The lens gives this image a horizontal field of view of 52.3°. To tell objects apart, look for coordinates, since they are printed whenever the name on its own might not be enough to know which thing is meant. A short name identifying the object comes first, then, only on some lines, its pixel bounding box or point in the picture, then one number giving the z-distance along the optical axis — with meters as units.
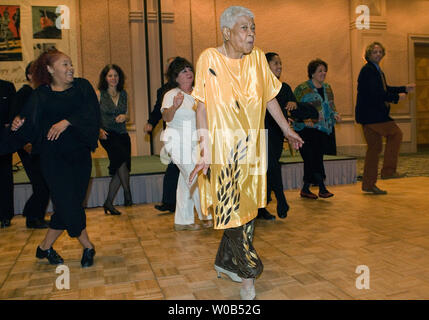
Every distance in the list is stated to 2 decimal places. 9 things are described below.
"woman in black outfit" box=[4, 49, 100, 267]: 2.80
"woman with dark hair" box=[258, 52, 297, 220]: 3.93
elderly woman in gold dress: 2.20
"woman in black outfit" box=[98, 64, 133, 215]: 4.61
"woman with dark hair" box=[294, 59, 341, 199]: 4.84
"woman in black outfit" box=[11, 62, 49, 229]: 4.02
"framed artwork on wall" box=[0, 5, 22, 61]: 7.74
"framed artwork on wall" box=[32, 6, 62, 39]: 7.88
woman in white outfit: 3.78
